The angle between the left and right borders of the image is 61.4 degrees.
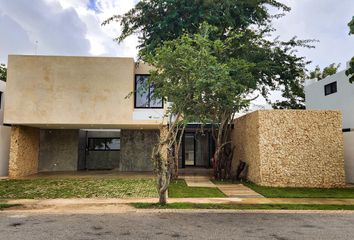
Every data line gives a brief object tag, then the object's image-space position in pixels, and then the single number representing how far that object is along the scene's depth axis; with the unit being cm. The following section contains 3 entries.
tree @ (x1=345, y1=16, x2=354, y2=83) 997
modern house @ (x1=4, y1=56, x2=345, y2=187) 1227
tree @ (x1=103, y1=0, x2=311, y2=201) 1360
